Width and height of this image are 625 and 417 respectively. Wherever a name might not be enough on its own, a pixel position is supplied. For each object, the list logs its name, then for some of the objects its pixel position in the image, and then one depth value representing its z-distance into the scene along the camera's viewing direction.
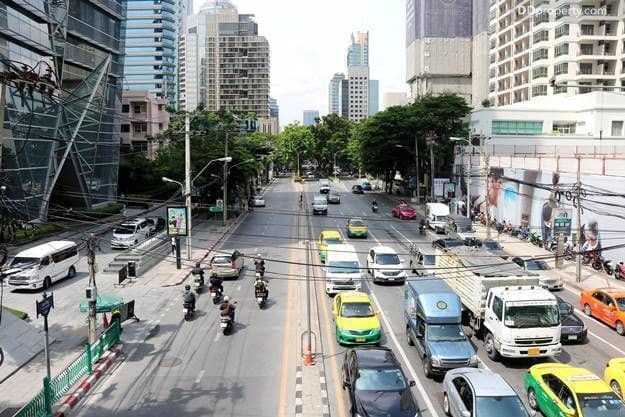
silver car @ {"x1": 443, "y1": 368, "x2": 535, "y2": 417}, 13.64
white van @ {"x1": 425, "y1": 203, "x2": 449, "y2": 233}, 50.62
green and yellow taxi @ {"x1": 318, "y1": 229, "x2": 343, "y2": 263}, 35.84
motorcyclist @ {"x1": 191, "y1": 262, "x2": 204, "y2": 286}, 30.31
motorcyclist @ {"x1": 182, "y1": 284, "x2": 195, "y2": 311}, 25.03
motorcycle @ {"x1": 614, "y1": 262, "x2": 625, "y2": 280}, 32.83
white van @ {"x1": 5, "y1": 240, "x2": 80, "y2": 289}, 29.20
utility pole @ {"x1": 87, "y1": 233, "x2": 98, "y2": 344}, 20.50
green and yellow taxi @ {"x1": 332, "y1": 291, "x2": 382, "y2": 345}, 20.64
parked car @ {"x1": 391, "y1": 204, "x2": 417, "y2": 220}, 58.88
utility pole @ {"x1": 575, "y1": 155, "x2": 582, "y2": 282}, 31.89
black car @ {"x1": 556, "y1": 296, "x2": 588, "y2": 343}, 21.29
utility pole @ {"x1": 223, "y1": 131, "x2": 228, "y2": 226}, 51.42
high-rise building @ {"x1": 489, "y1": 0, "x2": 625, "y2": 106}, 77.19
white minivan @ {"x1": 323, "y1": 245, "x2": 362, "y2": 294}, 27.98
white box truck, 18.73
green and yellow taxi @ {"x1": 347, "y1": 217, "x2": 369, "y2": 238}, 45.84
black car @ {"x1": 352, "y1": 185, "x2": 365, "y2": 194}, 90.94
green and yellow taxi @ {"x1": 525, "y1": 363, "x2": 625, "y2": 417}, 13.90
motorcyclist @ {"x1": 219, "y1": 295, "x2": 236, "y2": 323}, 22.58
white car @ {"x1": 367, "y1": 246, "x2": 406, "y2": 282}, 30.67
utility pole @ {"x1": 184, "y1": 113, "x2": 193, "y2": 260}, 35.06
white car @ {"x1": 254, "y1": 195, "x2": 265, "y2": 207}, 70.21
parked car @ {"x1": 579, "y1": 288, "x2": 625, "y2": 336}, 23.12
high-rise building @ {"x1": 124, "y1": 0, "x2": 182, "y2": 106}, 148.12
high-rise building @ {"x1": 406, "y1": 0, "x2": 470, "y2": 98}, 121.00
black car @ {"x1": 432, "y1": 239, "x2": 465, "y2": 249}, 35.22
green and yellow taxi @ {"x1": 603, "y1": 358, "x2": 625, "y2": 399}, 15.92
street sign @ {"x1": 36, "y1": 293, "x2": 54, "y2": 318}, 16.14
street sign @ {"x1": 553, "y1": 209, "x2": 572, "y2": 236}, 38.50
